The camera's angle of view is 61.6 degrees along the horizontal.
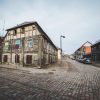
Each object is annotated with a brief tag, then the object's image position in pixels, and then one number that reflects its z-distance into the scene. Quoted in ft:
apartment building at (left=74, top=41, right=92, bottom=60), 146.07
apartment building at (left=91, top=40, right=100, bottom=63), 98.41
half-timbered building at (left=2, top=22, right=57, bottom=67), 49.56
